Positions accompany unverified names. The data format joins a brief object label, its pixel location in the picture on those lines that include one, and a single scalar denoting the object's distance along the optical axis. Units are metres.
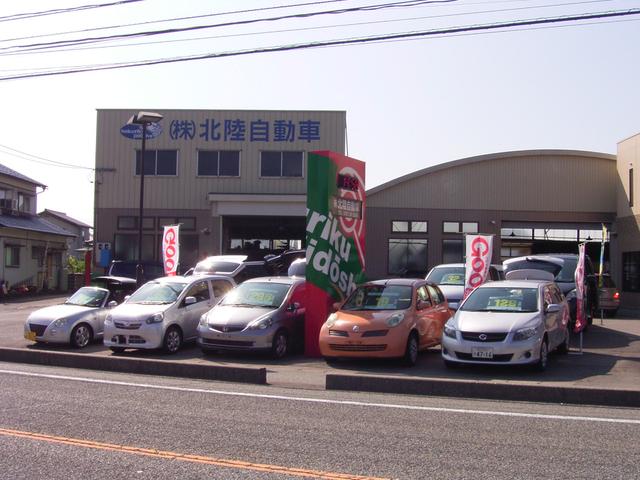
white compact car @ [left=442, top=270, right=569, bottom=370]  11.95
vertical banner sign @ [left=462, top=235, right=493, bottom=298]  16.78
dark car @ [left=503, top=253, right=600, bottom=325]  17.86
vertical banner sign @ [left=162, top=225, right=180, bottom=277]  21.02
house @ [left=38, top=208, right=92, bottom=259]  69.94
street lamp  20.14
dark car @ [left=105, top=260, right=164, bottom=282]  24.88
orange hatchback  12.97
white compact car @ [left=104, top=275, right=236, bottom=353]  14.92
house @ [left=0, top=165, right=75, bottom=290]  37.81
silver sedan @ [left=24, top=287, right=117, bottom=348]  16.16
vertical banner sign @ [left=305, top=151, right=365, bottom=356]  15.08
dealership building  31.97
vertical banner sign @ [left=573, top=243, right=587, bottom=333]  14.66
